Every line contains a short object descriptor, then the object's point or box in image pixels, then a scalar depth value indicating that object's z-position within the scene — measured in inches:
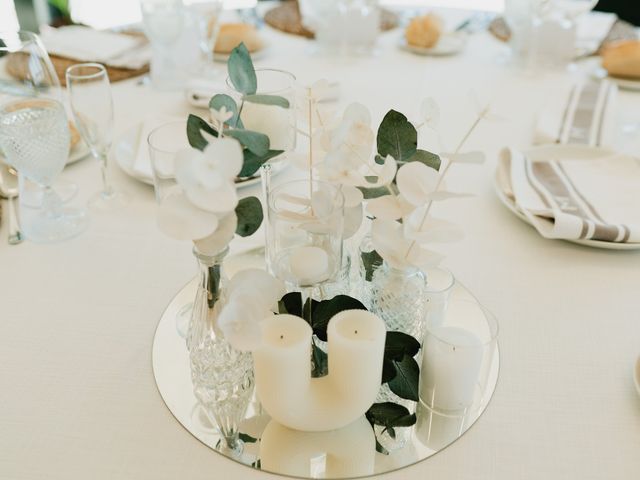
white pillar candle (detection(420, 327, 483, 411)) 25.4
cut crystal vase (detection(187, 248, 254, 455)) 26.1
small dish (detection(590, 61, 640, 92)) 56.9
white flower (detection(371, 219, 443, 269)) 25.4
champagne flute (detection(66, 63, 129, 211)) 37.7
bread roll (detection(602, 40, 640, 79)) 56.2
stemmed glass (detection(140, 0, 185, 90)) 55.2
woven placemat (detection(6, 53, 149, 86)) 56.2
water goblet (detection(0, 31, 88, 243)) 35.8
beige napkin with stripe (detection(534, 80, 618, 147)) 47.4
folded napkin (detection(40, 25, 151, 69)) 60.0
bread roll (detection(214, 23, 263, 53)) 61.4
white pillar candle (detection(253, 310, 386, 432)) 22.6
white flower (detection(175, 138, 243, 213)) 19.2
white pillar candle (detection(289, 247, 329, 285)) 23.9
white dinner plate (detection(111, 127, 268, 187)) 41.5
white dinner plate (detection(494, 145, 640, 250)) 45.3
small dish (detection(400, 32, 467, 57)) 64.0
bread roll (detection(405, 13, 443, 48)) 63.6
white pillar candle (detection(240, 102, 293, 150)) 24.9
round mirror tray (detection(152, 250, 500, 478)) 24.5
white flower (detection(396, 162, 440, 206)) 23.2
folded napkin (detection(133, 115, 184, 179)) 42.1
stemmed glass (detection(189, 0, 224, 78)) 57.1
